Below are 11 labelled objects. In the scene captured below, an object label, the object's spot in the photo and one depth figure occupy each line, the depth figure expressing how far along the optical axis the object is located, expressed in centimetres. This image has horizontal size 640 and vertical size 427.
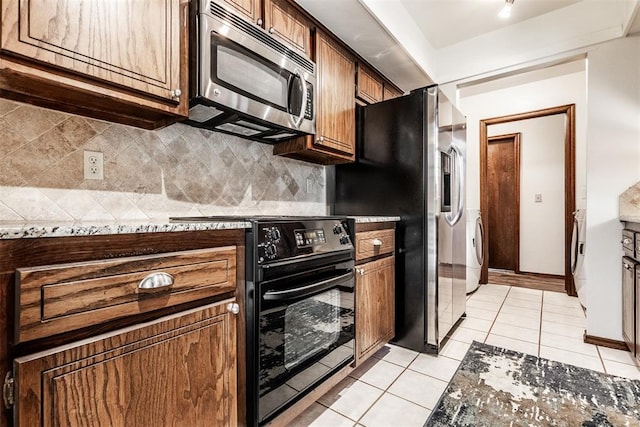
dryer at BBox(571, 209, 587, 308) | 285
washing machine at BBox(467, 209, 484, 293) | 363
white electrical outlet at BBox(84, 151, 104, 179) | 129
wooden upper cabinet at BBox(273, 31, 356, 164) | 199
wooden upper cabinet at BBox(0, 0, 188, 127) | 91
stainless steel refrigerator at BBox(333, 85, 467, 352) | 211
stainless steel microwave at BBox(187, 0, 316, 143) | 131
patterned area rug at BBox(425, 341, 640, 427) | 144
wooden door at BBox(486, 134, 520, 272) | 473
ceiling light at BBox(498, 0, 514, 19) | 215
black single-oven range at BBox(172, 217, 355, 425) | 116
